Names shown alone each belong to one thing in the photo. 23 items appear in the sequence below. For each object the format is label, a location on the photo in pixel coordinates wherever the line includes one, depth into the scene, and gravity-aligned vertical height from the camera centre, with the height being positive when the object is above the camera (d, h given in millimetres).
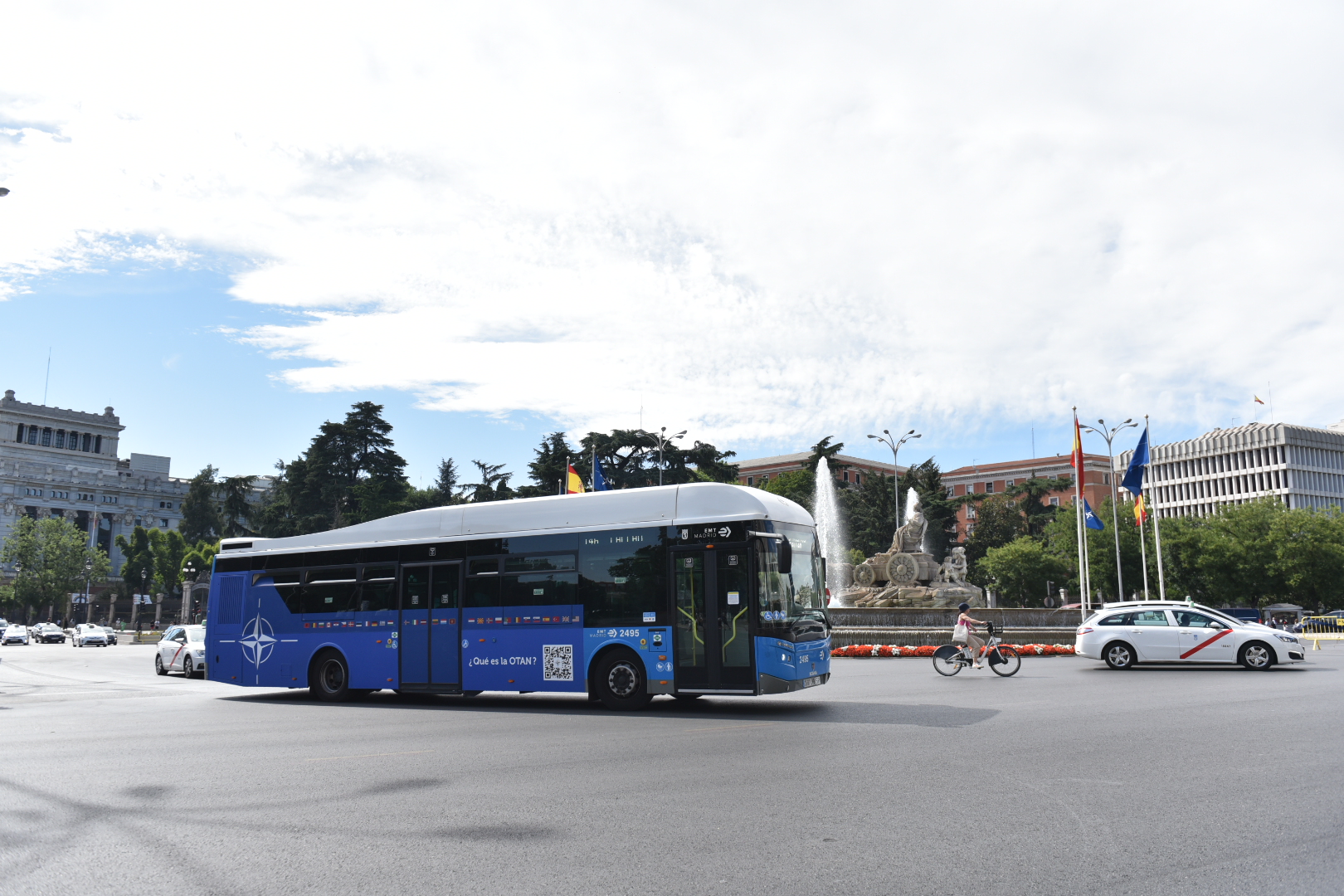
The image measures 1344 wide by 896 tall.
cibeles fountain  35906 +1065
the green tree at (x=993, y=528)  90812 +7221
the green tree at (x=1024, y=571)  72875 +2658
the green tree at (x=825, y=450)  81562 +12948
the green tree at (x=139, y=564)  107812 +5073
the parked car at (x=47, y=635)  70250 -1643
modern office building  112062 +16119
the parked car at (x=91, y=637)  55500 -1448
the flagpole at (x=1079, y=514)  36844 +3452
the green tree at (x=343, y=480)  71938 +9499
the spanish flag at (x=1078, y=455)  37156 +5670
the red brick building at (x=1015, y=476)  113288 +15315
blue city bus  13359 +109
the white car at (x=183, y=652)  25641 -1096
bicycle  19938 -1032
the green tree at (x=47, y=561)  98125 +5067
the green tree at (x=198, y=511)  115750 +11584
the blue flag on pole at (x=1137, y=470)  39656 +5451
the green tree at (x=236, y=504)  91938 +9850
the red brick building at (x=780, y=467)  122188 +17686
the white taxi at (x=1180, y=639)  20594 -693
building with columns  128000 +17986
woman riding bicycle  20250 -600
